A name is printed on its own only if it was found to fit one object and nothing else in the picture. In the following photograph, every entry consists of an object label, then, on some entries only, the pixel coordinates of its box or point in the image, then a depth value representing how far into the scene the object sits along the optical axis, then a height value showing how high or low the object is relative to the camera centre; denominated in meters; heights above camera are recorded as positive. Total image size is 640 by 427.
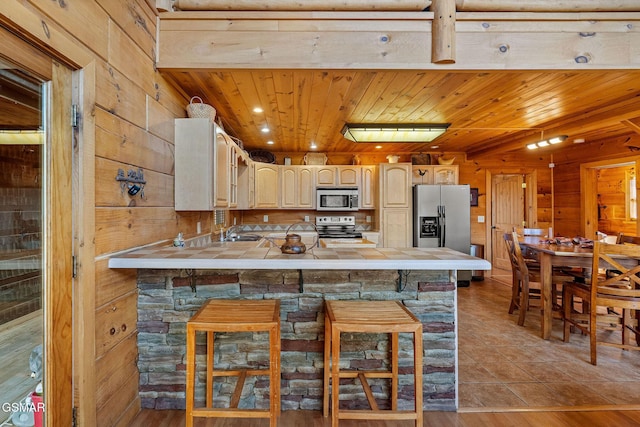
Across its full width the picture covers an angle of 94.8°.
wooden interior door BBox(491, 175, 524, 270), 5.70 +0.05
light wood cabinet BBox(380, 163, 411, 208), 4.91 +0.47
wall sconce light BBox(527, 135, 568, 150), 3.97 +0.95
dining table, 2.80 -0.51
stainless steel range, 5.20 -0.24
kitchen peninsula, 1.91 -0.72
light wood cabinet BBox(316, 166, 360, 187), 5.10 +0.61
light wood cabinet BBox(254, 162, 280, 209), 4.98 +0.43
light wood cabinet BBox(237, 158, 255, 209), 3.96 +0.39
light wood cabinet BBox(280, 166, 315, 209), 5.09 +0.42
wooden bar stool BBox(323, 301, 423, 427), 1.45 -0.58
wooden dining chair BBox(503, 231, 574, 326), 3.13 -0.74
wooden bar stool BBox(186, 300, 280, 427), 1.46 -0.58
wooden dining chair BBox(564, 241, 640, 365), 2.41 -0.72
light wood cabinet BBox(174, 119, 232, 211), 2.36 +0.38
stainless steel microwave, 5.01 +0.20
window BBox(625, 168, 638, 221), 5.89 +0.28
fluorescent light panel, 3.67 +1.02
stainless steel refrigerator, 4.82 -0.06
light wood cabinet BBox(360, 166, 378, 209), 5.14 +0.47
